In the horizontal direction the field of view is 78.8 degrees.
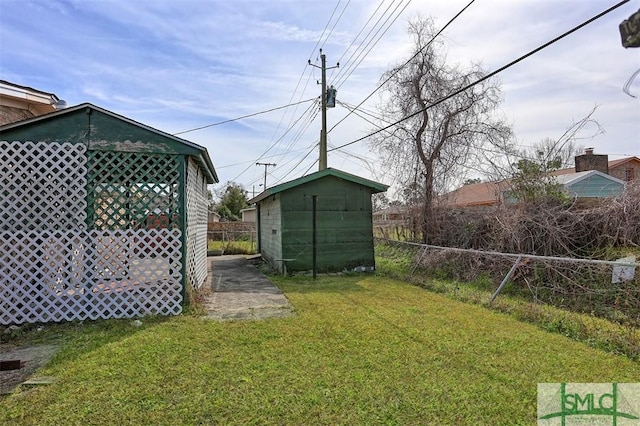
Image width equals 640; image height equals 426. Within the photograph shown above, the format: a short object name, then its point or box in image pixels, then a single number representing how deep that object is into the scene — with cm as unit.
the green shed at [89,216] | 535
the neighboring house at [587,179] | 1639
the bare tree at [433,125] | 1158
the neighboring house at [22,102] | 755
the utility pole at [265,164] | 4251
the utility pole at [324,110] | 1553
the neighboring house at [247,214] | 3962
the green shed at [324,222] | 1008
